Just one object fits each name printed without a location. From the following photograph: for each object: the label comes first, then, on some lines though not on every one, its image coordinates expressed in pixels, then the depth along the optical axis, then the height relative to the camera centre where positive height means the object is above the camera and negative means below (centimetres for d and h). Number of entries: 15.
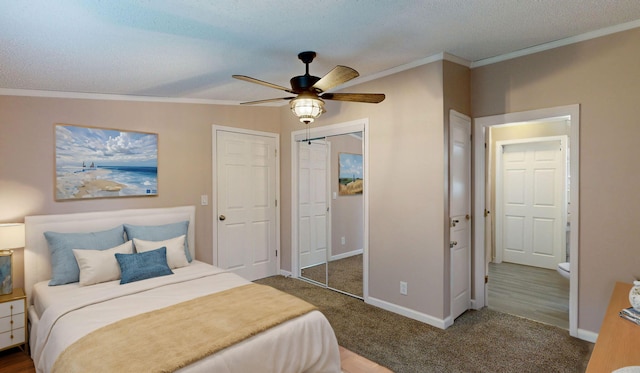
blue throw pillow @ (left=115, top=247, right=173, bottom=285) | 280 -73
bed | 166 -85
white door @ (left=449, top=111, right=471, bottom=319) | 318 -28
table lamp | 265 -52
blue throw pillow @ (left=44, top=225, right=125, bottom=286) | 280 -58
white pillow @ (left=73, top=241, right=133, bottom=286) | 274 -71
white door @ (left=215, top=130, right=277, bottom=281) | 425 -28
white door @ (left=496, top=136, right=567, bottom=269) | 499 -34
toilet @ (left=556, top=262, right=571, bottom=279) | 332 -92
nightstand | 256 -110
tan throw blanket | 157 -84
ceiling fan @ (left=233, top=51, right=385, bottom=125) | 248 +67
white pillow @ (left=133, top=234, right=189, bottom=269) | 310 -63
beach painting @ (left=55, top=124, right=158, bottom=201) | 314 +21
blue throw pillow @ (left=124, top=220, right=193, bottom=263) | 327 -50
